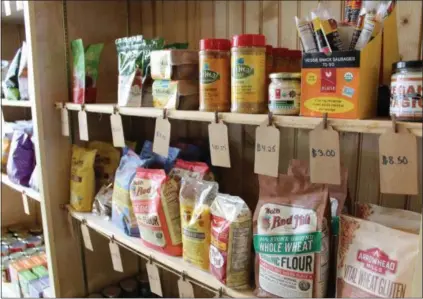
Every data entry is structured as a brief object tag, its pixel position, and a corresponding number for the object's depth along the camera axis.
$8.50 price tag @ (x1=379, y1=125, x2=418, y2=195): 0.67
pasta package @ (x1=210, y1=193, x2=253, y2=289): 0.97
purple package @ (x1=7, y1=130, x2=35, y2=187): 1.74
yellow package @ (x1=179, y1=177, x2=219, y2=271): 1.06
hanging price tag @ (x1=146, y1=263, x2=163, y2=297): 1.30
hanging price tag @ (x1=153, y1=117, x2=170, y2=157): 1.09
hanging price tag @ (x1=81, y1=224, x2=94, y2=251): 1.55
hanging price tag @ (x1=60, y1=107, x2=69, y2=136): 1.50
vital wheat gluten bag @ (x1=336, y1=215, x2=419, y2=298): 0.75
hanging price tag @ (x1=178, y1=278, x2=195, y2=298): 1.15
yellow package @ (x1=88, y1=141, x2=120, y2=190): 1.60
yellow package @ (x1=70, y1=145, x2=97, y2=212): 1.54
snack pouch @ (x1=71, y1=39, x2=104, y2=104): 1.43
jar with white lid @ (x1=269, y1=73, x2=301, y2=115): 0.82
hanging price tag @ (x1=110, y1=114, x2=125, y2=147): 1.27
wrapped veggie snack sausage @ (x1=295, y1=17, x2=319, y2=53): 0.80
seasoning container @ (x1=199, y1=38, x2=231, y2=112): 0.95
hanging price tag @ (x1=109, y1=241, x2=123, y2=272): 1.43
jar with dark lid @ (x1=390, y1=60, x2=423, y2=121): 0.67
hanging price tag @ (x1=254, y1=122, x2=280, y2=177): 0.85
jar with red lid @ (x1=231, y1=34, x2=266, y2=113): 0.88
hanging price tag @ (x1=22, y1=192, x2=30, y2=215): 1.76
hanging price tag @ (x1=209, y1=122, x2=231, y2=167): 0.95
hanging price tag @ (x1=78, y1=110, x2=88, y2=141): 1.41
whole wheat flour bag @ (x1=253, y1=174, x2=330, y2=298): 0.86
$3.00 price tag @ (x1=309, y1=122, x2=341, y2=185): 0.76
